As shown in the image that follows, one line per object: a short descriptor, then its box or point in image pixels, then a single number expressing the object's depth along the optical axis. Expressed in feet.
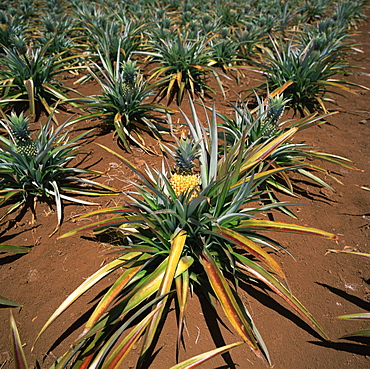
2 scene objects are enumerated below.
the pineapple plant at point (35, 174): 7.13
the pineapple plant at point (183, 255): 4.59
